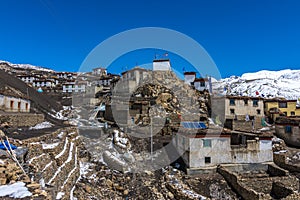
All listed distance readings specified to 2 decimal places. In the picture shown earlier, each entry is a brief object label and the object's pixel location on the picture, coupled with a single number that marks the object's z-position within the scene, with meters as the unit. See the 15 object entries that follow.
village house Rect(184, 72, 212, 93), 46.63
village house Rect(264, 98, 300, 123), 37.30
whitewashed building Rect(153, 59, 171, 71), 45.33
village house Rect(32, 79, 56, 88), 72.14
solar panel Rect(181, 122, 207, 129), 22.04
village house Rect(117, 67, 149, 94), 43.56
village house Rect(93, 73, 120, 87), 66.62
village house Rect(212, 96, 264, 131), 34.48
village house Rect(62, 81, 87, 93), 66.91
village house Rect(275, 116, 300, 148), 27.06
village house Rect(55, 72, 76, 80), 99.38
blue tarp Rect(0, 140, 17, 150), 11.35
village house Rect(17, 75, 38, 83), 76.06
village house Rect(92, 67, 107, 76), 79.66
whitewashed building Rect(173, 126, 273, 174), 19.25
